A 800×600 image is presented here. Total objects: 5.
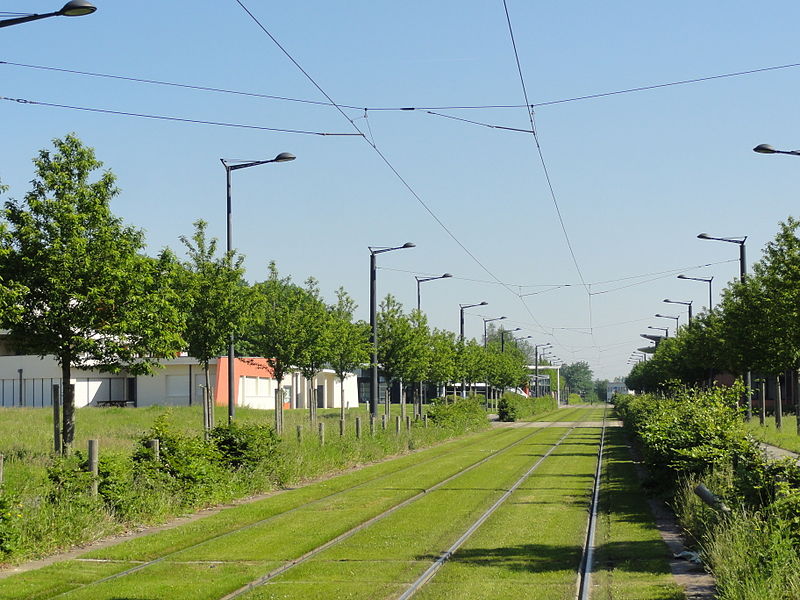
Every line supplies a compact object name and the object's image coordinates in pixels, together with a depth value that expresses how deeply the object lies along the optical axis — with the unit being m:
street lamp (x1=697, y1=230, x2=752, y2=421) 39.31
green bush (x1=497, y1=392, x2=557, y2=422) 69.50
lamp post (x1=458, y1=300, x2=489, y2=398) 64.25
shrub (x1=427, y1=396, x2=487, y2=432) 46.15
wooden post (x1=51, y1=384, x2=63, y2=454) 20.61
